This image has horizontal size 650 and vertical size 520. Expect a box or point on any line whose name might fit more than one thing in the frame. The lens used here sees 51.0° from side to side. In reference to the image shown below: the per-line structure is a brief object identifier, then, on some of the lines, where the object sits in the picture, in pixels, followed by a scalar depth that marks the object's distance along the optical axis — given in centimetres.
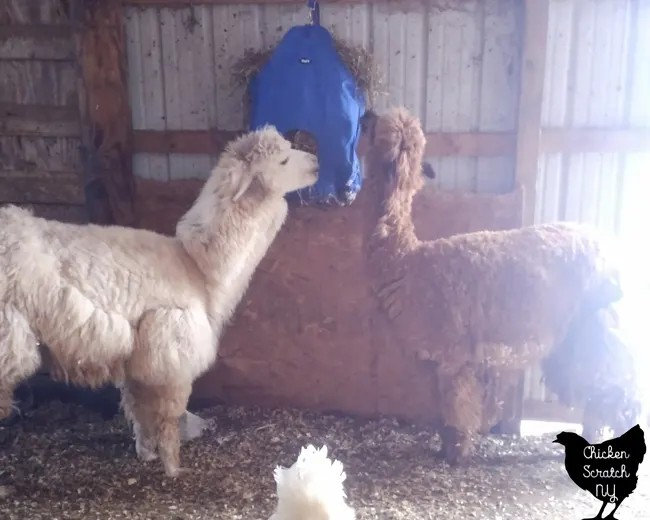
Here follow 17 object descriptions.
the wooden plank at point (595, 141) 293
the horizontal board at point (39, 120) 354
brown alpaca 282
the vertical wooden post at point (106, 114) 333
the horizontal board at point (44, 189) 361
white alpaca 269
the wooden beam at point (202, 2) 315
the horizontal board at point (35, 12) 342
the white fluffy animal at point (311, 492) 184
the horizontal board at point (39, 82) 349
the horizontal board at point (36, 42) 344
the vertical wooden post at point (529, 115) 296
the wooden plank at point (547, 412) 304
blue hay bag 297
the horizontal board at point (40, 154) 359
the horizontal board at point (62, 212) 364
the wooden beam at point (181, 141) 343
